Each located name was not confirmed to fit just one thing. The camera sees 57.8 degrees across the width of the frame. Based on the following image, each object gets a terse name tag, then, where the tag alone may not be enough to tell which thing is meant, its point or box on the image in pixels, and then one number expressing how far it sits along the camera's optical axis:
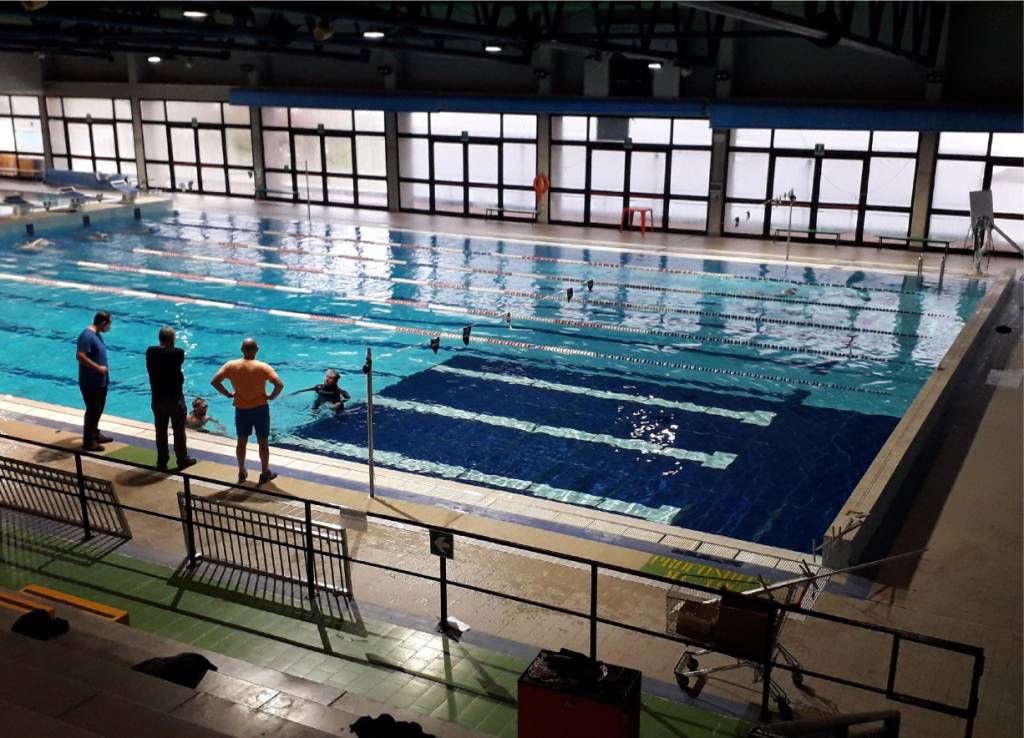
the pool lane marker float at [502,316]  14.54
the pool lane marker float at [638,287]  16.88
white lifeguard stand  18.16
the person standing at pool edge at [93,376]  8.92
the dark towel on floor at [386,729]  3.66
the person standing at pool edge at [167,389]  8.51
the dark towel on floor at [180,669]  4.39
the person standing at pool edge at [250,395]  8.28
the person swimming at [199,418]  10.76
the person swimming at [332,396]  11.54
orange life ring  25.98
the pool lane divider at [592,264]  18.62
